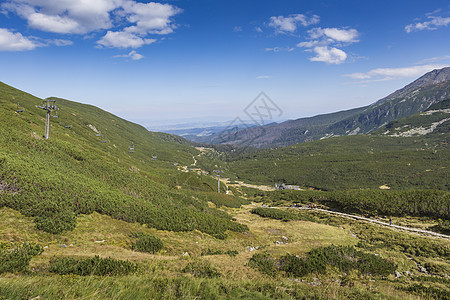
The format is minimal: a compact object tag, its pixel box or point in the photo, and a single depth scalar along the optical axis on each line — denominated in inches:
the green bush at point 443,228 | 1227.1
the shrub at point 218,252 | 689.6
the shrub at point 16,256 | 332.2
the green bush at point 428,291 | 444.2
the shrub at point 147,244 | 610.9
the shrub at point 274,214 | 1424.7
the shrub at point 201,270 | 462.0
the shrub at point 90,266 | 377.4
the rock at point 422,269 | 706.8
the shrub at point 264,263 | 558.4
